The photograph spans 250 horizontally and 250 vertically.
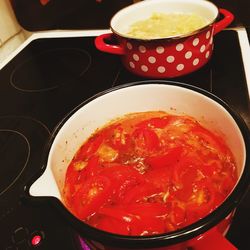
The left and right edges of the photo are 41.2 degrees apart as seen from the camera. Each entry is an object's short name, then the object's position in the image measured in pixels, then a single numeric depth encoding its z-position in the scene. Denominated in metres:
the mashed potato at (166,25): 0.79
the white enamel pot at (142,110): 0.35
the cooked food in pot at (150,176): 0.43
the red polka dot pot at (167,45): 0.70
